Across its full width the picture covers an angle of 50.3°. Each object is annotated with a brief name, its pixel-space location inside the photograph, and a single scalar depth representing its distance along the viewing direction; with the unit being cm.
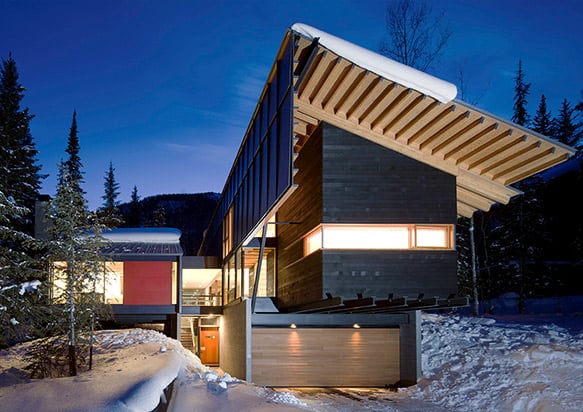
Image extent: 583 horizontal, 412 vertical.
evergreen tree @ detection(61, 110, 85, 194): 5416
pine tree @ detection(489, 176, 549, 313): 3325
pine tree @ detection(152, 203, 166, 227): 6262
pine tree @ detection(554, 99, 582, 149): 4844
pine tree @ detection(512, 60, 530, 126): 3894
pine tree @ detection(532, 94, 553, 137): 4806
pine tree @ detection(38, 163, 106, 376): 1315
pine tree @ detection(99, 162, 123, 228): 7194
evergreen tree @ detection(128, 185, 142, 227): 6800
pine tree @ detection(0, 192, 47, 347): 1313
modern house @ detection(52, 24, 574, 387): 1386
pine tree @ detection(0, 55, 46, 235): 3042
